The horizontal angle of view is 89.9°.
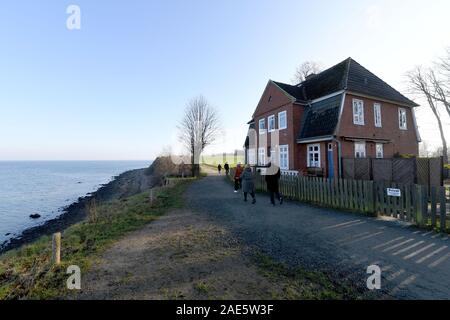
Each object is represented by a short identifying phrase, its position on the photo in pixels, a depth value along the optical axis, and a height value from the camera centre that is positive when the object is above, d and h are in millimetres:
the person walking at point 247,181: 11274 -1007
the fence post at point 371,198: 8265 -1419
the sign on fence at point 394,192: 7363 -1106
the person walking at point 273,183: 10609 -1059
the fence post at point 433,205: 6410 -1330
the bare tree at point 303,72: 41278 +16227
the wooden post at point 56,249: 4914 -1886
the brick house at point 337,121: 16344 +3167
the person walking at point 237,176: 14974 -1020
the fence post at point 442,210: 6200 -1422
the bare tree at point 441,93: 26808 +8021
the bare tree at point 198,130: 39875 +5864
